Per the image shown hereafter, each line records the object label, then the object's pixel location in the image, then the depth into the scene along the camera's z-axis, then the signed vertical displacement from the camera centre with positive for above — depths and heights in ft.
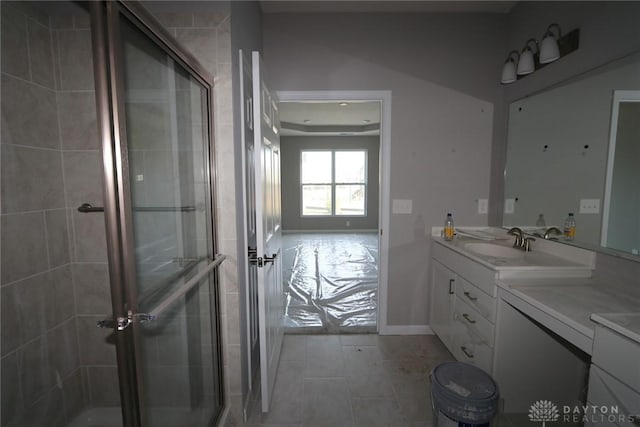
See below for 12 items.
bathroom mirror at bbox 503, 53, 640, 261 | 4.67 +0.68
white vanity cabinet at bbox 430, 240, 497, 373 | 5.42 -2.56
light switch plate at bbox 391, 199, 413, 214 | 8.20 -0.43
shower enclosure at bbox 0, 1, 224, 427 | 3.59 -0.64
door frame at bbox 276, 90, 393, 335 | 7.86 +0.97
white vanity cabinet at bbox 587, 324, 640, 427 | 2.90 -2.04
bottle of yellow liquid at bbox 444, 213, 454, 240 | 7.76 -1.04
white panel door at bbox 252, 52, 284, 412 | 4.89 -0.64
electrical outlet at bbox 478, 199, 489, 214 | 8.26 -0.43
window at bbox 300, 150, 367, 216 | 25.00 +0.81
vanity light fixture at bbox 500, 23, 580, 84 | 5.91 +3.07
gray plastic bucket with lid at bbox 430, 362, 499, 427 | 4.22 -3.17
